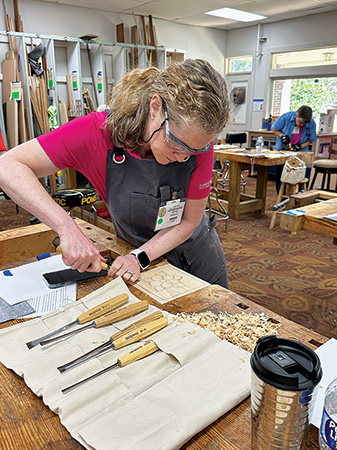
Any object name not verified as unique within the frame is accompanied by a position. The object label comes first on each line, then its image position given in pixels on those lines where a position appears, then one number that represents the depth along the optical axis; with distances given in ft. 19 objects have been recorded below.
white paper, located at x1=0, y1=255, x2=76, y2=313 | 4.08
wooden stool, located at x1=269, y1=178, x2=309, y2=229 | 17.25
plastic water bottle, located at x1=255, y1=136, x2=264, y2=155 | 17.92
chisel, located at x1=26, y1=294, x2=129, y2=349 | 3.23
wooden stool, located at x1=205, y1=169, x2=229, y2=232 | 16.15
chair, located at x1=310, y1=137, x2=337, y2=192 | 21.39
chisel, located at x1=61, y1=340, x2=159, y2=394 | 2.83
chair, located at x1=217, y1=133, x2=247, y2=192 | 23.42
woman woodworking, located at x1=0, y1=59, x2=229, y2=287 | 3.84
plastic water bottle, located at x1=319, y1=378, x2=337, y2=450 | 1.93
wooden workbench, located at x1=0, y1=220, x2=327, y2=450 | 2.35
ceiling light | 24.47
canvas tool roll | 2.33
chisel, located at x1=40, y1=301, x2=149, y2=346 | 3.31
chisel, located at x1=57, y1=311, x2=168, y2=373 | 2.98
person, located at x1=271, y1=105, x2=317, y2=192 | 21.20
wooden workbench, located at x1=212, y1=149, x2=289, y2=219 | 16.70
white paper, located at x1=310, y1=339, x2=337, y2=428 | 2.53
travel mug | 1.90
